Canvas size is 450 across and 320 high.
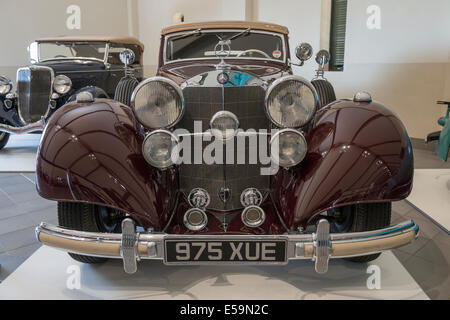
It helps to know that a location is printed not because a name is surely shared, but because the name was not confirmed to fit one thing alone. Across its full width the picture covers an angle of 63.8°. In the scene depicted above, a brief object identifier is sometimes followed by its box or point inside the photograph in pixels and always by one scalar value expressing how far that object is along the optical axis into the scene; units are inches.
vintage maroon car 61.3
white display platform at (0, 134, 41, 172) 168.6
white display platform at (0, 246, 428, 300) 72.5
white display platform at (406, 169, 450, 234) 111.6
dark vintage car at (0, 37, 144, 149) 182.2
